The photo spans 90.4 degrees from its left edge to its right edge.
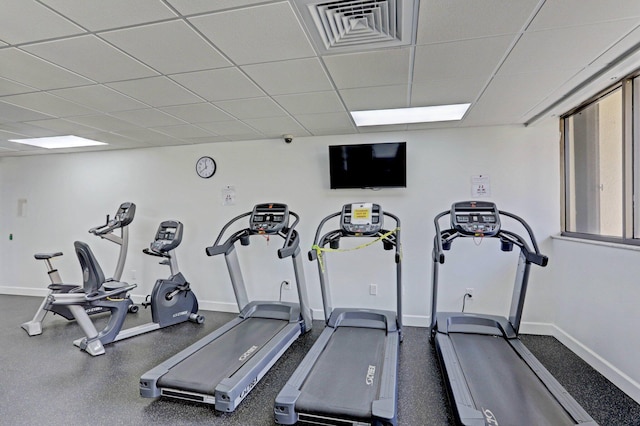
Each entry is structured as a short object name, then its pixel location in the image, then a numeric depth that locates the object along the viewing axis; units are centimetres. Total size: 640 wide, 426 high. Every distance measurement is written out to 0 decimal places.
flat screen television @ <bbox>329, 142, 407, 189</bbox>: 393
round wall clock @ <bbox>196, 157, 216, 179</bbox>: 475
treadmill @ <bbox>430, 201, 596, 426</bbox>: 206
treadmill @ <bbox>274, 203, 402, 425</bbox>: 212
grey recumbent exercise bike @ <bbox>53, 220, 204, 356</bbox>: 345
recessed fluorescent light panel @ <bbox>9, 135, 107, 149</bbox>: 461
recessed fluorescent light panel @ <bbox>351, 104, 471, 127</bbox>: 339
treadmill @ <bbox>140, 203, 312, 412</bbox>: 244
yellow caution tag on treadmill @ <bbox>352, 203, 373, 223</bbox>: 339
